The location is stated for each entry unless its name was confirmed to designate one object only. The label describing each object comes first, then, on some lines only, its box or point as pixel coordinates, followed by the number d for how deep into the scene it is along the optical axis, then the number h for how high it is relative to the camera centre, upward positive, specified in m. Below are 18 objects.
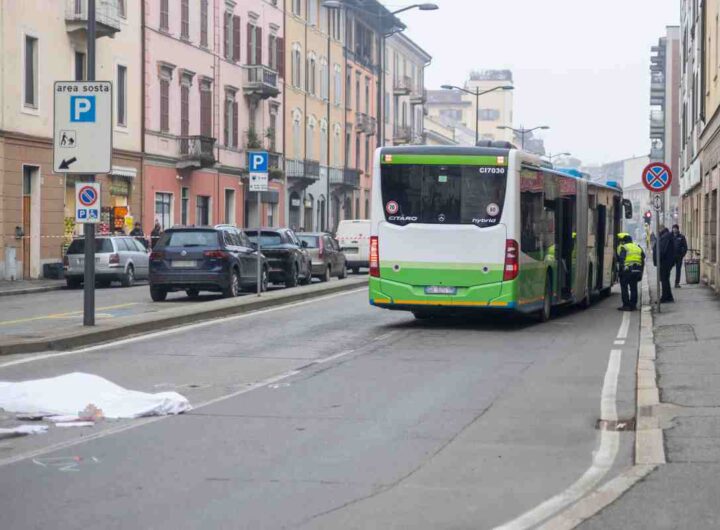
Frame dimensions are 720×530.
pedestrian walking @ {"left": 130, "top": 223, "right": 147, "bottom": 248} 45.09 -0.09
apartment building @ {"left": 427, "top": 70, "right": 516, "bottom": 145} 170.12 +17.02
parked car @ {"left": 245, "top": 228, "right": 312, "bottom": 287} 34.62 -0.71
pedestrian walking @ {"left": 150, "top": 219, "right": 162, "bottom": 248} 44.72 -0.15
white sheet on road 11.05 -1.50
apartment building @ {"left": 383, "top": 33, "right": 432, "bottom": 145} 88.75 +9.92
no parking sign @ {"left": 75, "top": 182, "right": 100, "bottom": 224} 18.98 +0.39
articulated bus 19.97 +0.01
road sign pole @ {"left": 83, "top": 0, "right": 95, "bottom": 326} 18.86 -0.36
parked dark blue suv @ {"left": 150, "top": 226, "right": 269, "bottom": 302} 28.55 -0.74
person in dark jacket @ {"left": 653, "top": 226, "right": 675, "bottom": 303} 27.57 -0.59
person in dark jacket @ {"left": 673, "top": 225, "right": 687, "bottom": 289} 31.56 -0.40
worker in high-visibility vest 26.09 -0.67
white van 49.36 -0.46
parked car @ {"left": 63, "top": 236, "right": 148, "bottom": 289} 37.38 -1.01
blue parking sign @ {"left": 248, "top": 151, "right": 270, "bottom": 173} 27.80 +1.46
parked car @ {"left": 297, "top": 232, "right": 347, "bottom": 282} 39.62 -0.77
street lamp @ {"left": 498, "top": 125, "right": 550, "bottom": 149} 87.93 +7.15
